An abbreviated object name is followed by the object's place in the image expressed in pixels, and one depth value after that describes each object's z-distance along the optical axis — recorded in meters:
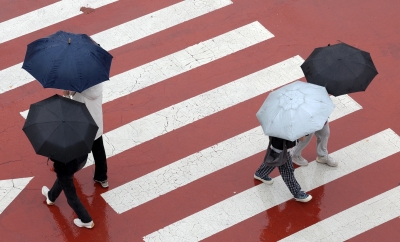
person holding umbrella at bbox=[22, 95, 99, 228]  14.92
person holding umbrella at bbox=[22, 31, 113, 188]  15.57
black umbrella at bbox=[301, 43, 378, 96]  16.24
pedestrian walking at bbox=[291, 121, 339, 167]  17.72
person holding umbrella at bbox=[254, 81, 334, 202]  15.44
